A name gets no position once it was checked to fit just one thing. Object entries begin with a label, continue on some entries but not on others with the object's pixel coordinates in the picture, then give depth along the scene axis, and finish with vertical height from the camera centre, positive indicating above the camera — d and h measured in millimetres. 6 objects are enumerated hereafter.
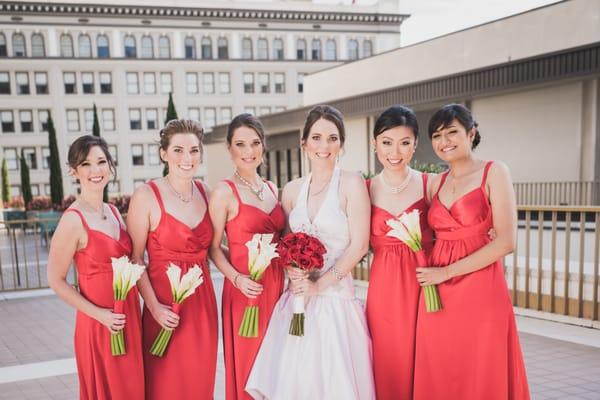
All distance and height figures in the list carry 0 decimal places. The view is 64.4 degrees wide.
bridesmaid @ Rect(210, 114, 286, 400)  3465 -504
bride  3238 -1040
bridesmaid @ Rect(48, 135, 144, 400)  3037 -767
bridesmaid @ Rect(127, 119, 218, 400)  3289 -639
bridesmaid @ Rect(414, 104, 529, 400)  3084 -840
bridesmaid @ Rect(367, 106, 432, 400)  3316 -765
